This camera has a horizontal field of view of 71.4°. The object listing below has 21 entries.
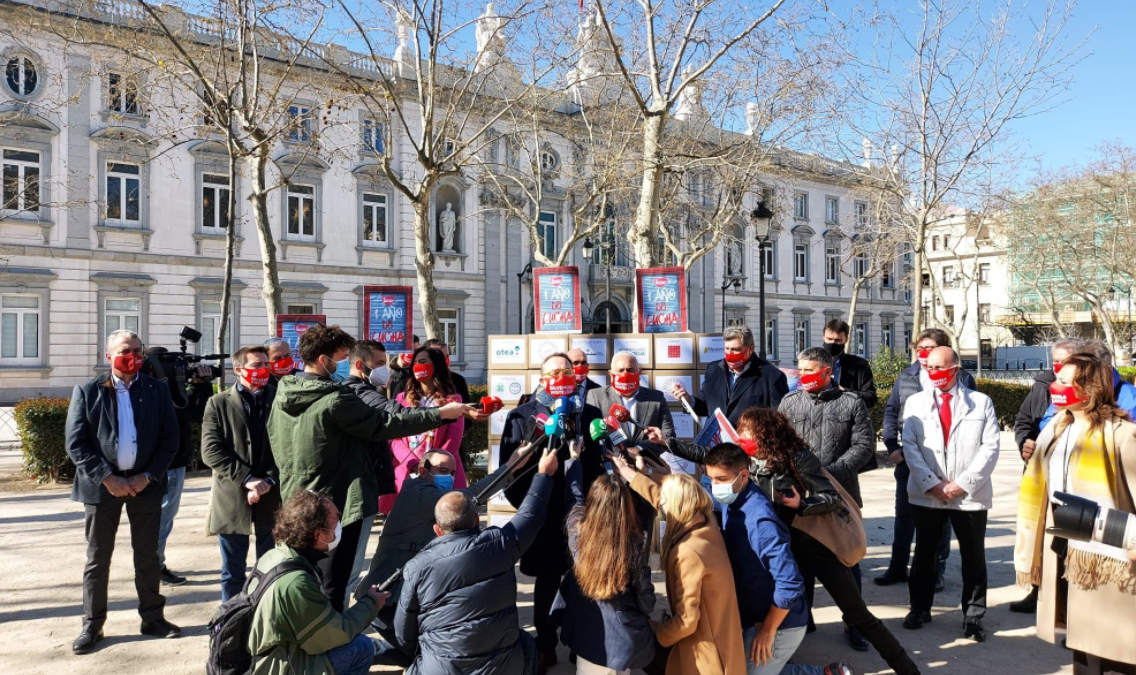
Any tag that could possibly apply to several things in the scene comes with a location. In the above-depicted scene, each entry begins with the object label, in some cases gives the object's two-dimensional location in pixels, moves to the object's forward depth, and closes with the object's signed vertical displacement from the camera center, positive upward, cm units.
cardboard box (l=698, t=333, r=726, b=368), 717 -7
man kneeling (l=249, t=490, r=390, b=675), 334 -117
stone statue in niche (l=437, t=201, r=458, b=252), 2794 +410
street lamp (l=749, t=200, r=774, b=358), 1485 +228
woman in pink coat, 531 -56
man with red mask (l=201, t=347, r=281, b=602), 478 -76
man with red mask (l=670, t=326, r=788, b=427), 580 -30
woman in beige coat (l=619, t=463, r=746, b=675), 354 -112
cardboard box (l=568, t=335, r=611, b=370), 730 -8
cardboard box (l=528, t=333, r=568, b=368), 710 -5
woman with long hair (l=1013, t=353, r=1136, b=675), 347 -88
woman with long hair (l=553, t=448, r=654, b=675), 360 -112
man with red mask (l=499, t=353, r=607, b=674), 450 -87
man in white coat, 485 -84
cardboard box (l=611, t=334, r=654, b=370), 723 -7
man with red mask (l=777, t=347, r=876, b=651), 484 -51
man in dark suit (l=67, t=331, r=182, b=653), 469 -75
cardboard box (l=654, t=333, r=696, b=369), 717 -9
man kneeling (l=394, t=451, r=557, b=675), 350 -115
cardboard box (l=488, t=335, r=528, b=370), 716 -11
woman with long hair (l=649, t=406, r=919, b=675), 401 -75
